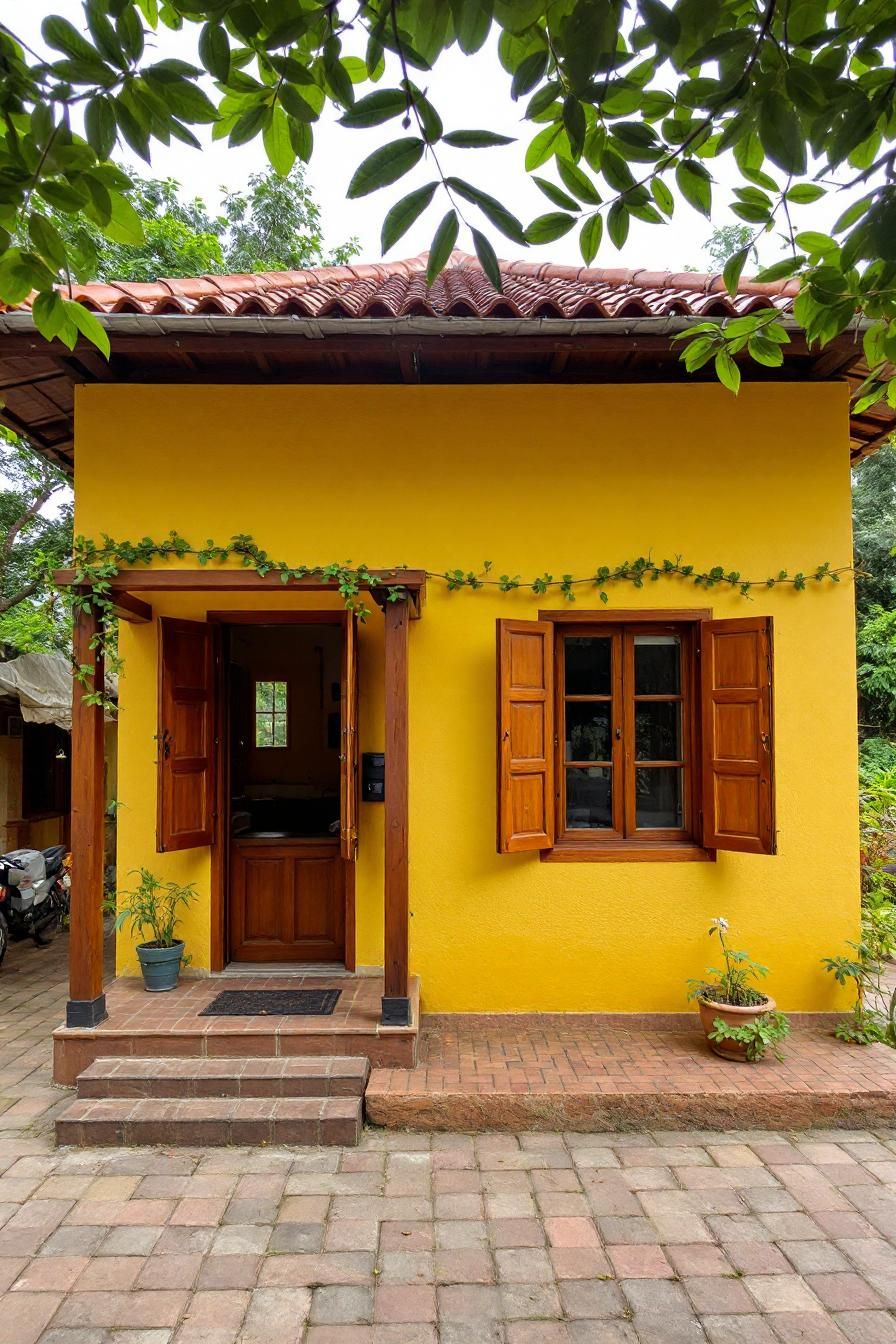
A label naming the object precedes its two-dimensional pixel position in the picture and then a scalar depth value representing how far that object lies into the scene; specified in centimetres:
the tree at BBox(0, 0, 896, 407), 140
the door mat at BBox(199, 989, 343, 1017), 432
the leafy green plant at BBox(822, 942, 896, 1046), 445
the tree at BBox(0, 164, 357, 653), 1020
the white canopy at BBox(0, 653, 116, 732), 849
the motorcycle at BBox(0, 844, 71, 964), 709
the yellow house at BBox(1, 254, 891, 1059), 468
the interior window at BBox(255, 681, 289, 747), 859
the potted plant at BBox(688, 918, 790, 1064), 416
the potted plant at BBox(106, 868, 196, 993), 463
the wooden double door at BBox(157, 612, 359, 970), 450
